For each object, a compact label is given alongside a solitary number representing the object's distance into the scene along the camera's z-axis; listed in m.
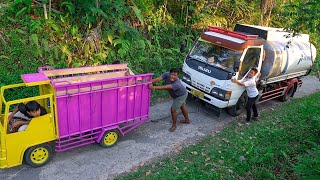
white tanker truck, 7.85
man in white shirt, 7.86
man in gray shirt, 7.00
